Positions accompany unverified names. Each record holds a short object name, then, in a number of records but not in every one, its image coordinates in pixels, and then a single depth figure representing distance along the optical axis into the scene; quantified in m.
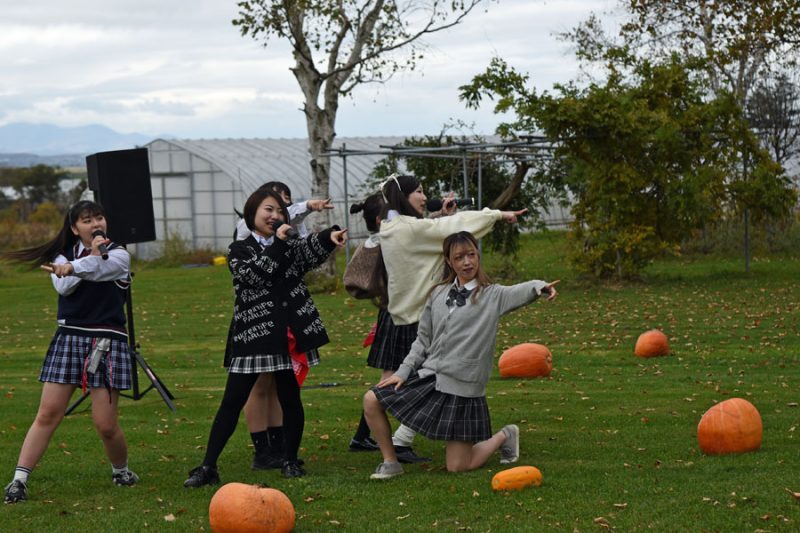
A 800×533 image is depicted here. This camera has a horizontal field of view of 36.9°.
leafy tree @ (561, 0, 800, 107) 22.66
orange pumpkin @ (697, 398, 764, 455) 7.27
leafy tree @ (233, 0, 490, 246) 24.84
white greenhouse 35.91
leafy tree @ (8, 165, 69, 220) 66.94
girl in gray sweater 6.92
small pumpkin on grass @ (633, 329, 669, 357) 12.86
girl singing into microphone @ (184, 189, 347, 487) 6.91
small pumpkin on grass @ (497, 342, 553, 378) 11.62
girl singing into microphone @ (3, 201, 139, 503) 6.86
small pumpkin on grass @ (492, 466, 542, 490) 6.52
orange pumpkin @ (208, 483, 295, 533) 5.84
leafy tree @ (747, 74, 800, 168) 31.94
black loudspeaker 10.55
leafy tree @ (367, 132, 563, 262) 25.41
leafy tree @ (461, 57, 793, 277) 21.86
